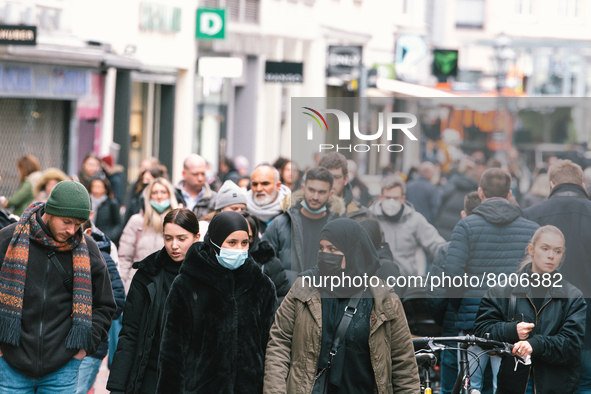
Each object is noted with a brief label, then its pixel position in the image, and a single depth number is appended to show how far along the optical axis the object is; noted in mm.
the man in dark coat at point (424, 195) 25453
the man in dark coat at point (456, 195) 22109
